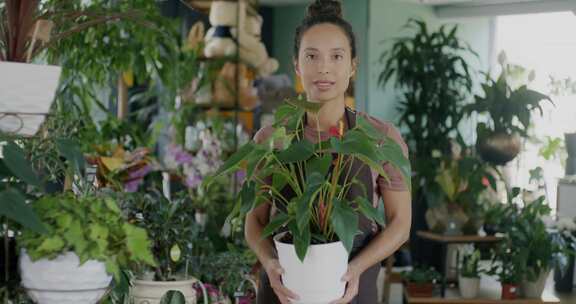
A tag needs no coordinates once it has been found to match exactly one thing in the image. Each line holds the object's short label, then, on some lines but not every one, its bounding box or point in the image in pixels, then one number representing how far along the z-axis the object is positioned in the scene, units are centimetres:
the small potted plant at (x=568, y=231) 668
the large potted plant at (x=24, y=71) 135
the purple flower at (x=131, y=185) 355
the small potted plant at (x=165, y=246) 219
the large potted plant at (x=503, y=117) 666
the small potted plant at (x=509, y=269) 626
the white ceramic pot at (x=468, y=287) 633
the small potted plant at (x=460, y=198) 670
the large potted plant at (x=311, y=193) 164
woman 197
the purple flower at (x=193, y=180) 438
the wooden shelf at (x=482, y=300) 627
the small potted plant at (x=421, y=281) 652
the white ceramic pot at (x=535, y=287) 633
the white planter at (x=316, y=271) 171
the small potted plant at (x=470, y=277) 634
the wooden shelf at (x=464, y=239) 657
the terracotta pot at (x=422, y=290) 651
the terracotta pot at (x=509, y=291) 628
